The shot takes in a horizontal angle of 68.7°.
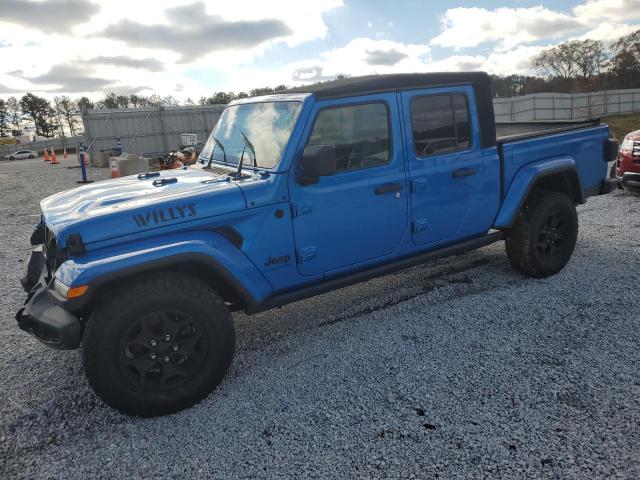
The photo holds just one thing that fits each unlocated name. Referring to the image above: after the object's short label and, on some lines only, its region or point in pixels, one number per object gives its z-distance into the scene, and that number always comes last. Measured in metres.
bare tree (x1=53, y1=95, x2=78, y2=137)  71.31
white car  48.61
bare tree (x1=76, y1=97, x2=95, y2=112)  62.22
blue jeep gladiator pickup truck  2.72
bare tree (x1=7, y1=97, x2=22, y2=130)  73.19
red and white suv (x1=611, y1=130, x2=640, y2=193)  7.16
